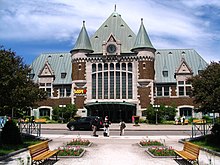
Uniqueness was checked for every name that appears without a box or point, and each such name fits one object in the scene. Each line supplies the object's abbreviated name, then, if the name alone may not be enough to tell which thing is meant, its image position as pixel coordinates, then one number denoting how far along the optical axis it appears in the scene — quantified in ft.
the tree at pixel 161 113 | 163.53
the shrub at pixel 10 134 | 60.70
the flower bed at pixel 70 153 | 49.47
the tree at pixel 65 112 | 173.88
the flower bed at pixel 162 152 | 50.01
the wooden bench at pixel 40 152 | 38.71
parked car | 114.11
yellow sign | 180.75
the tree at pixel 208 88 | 60.86
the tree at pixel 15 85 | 50.60
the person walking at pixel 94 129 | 88.88
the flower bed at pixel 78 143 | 64.64
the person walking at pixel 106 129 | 89.06
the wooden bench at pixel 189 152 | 39.56
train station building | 176.86
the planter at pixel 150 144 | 63.82
